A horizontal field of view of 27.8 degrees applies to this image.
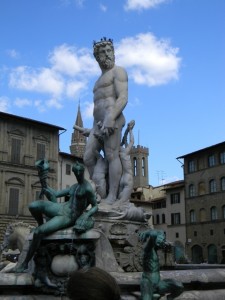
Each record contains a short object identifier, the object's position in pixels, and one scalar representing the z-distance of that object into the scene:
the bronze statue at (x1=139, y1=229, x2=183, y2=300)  4.40
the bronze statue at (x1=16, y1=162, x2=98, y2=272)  5.45
